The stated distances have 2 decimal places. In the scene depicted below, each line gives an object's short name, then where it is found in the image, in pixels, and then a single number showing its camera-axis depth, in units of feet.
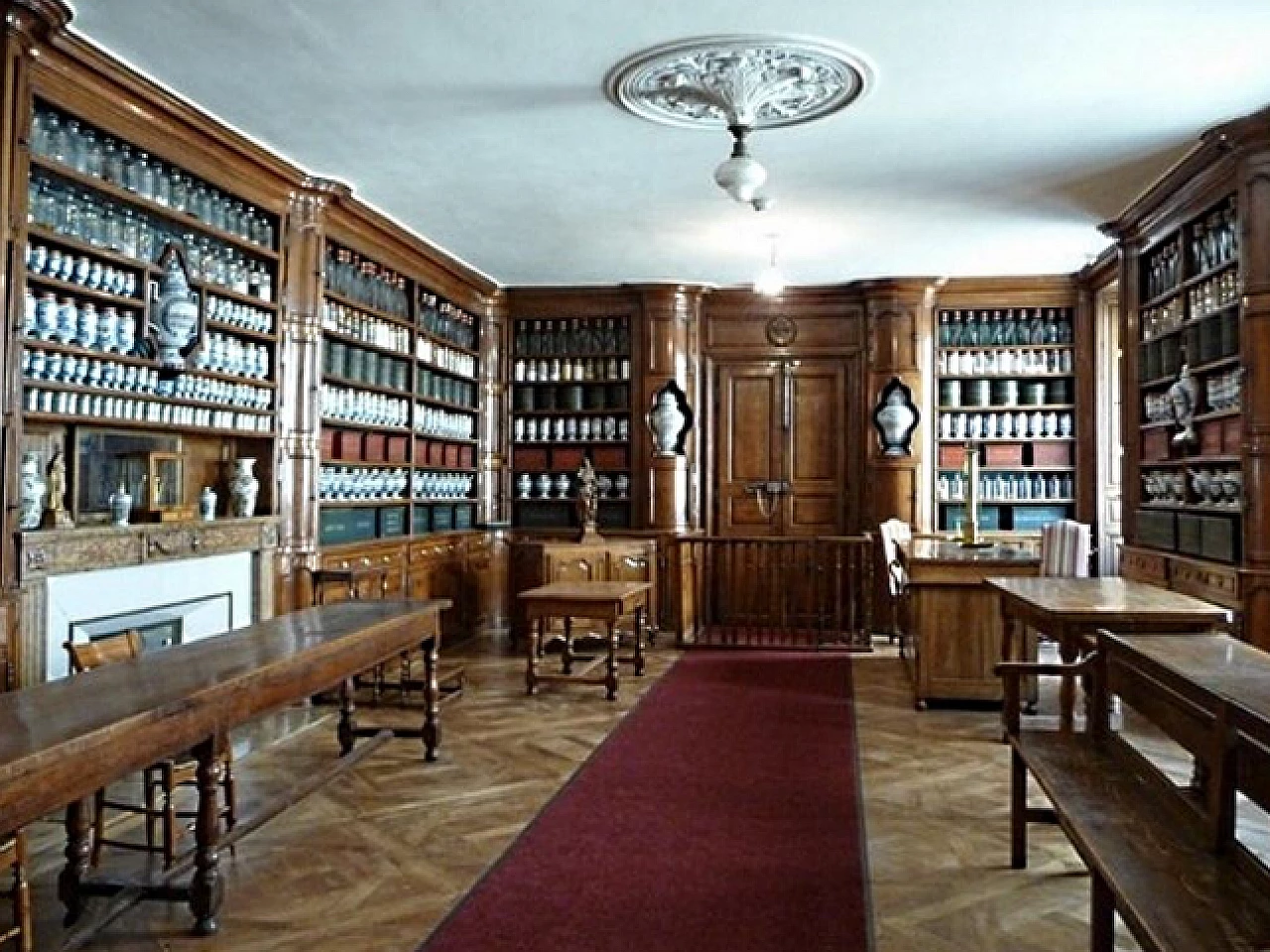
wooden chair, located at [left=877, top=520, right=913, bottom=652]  22.16
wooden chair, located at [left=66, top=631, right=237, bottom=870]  10.29
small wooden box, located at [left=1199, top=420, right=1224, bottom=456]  18.06
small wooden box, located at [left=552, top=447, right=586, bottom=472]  29.35
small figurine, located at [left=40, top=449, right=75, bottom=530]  13.49
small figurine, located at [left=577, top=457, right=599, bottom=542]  25.46
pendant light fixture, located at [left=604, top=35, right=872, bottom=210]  13.30
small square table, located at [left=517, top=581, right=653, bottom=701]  19.40
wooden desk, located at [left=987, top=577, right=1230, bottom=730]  12.13
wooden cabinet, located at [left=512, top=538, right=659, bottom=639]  25.03
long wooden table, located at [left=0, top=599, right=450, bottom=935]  6.86
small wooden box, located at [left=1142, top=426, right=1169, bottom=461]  20.49
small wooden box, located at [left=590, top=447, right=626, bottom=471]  29.14
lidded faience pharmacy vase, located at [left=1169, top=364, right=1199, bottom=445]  18.86
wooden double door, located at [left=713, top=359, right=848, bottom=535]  28.99
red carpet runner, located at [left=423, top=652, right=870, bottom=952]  9.36
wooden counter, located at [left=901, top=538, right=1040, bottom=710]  18.63
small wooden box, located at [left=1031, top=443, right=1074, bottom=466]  27.50
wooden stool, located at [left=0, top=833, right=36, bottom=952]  8.34
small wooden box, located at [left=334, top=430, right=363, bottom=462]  21.65
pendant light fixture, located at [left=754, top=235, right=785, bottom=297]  22.99
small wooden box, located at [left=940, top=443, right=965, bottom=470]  28.04
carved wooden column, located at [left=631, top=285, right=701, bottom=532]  28.30
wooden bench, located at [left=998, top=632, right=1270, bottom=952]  6.40
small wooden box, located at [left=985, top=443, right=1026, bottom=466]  27.71
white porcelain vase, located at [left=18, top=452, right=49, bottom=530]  13.01
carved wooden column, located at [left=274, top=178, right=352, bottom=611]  18.52
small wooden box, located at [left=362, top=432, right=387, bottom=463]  22.68
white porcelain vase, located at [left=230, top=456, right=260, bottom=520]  17.72
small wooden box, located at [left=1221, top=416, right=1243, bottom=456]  17.06
